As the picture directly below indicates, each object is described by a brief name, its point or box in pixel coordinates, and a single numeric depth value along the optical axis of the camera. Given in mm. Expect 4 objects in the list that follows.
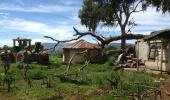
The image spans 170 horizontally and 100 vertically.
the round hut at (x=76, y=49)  13272
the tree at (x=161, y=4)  13743
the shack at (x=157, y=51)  8956
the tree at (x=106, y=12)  15211
